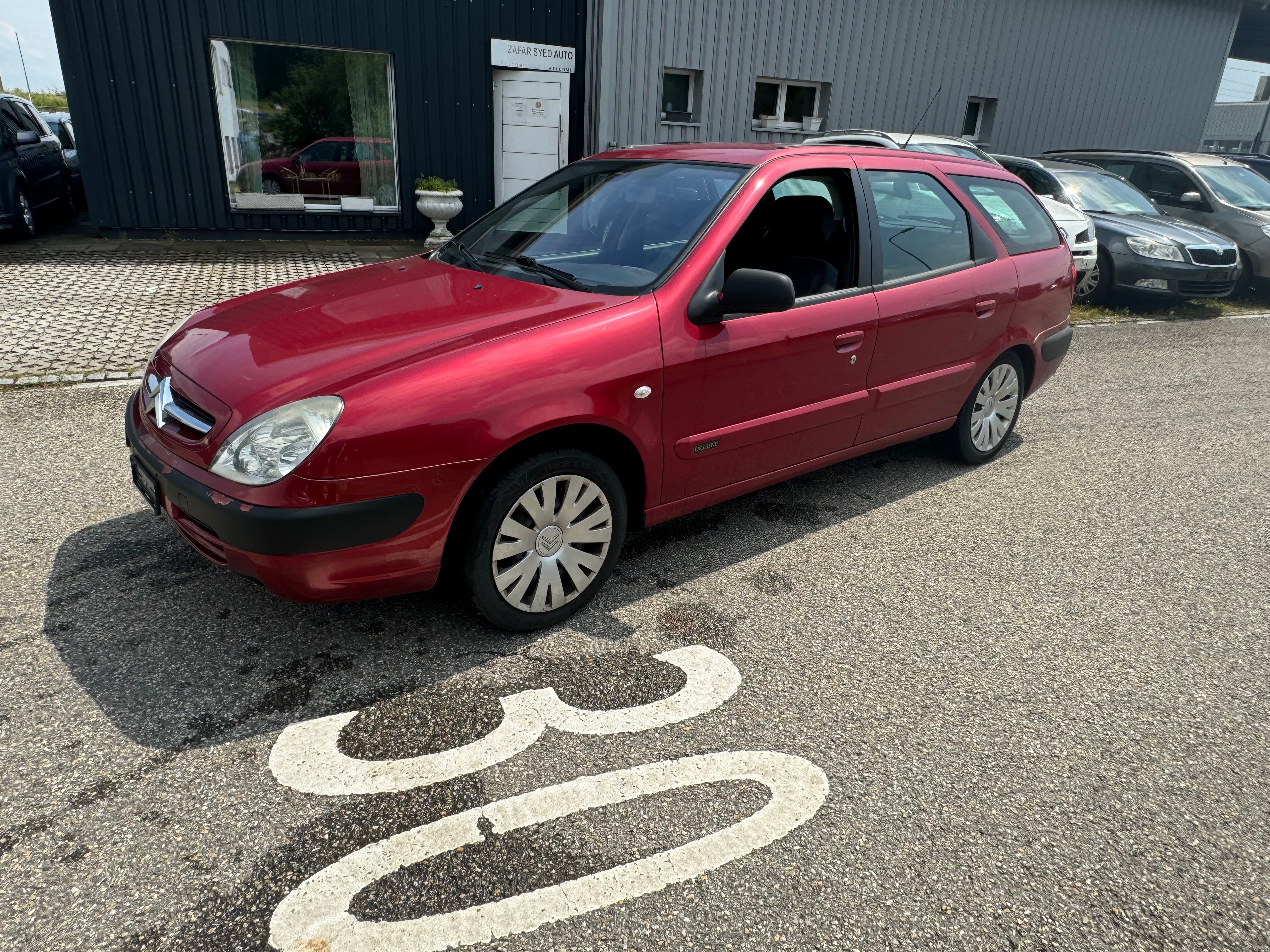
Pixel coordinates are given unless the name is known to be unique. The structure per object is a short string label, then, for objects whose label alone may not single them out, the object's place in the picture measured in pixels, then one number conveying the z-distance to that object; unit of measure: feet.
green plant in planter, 37.55
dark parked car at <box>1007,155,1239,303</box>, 33.01
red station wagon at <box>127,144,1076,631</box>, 8.63
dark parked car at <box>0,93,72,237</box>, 33.27
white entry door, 39.65
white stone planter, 37.73
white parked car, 31.83
